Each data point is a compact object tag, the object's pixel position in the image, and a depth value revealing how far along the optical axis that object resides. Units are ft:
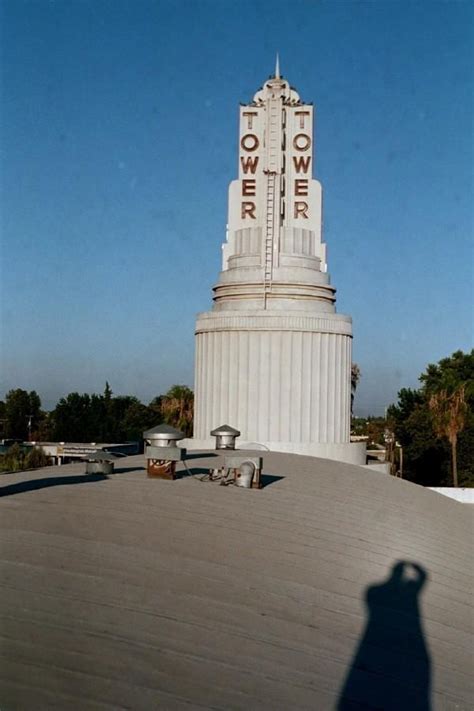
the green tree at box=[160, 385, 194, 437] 193.36
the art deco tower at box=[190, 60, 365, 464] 86.07
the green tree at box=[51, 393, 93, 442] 235.20
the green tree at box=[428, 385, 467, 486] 158.71
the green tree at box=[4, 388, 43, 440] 297.88
